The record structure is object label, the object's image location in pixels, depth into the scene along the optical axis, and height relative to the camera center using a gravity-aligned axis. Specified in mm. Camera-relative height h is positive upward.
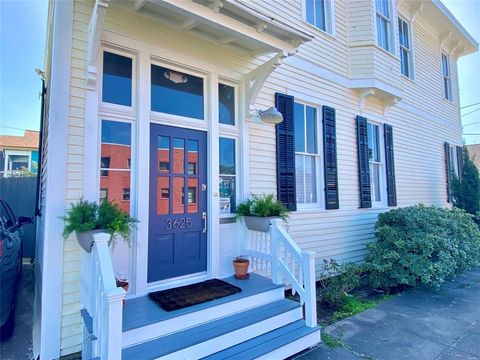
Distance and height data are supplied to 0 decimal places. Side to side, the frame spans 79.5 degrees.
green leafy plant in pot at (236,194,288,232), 3793 -156
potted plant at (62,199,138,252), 2557 -168
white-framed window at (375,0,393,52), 6762 +4198
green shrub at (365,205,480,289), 4734 -869
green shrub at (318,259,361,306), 4227 -1297
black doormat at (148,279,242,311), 2900 -1014
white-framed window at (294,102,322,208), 5109 +794
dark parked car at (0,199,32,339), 3383 -955
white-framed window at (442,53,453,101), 9945 +4185
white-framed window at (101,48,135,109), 3199 +1403
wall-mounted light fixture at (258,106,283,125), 3980 +1165
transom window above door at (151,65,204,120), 3557 +1396
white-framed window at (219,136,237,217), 4020 +366
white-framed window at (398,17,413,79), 7838 +4141
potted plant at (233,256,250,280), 3766 -880
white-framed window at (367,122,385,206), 6613 +827
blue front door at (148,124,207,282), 3385 -16
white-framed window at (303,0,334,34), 5725 +3741
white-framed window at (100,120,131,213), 3132 +438
